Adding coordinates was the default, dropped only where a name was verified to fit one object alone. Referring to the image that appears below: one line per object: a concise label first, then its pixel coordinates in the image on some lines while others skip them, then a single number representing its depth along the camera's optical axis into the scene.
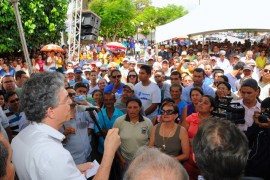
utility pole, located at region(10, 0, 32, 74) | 3.34
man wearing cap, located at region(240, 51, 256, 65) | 6.41
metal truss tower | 9.79
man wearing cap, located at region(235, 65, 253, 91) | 4.36
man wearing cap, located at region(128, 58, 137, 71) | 6.16
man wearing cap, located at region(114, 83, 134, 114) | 3.41
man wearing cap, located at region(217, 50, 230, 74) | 6.74
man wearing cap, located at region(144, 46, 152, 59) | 12.35
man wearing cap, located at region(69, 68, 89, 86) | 4.90
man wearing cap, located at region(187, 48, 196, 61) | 8.14
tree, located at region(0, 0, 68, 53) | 7.26
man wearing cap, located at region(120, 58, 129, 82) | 5.66
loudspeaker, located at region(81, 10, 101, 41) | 9.79
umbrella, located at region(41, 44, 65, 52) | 8.22
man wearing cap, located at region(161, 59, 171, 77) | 5.85
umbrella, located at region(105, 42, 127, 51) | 11.57
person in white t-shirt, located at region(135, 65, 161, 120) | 3.55
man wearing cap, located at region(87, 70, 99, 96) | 4.59
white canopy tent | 6.86
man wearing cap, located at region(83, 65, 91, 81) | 5.32
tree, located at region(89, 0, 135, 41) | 20.41
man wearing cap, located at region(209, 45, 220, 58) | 7.81
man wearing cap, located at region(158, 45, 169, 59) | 10.12
